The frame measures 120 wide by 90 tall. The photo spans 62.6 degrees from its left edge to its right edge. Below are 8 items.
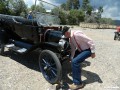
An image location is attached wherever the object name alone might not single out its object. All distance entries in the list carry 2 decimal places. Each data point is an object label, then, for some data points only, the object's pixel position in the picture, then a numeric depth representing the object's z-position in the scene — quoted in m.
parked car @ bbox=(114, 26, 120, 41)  7.18
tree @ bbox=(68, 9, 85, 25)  24.44
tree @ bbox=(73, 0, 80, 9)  41.75
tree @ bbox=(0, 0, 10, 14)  15.44
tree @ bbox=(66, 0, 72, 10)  42.22
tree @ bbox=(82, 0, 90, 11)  38.94
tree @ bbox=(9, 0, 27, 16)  16.24
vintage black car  2.52
